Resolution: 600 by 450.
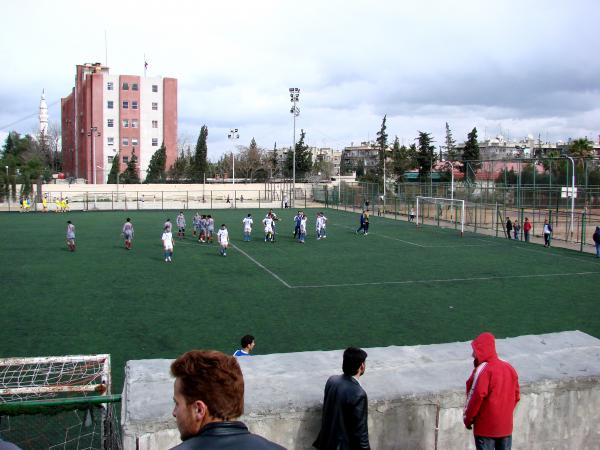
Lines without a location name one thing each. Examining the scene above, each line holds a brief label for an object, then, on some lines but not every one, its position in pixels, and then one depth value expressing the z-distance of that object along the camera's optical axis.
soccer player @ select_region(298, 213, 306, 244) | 31.55
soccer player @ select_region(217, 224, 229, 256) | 26.42
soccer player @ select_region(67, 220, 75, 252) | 27.67
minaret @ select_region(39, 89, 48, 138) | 134.50
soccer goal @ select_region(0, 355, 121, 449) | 3.95
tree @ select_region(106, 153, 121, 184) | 82.81
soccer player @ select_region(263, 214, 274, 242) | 32.16
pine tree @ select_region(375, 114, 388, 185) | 81.38
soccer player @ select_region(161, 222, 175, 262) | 24.48
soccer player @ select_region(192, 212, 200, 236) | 33.17
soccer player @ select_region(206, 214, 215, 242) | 31.31
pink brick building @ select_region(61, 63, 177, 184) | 85.62
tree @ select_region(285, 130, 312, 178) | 95.94
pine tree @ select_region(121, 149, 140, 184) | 81.81
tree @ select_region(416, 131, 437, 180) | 80.94
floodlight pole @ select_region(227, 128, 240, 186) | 77.27
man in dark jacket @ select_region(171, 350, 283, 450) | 2.44
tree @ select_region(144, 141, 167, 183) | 84.50
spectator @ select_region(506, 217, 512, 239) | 33.78
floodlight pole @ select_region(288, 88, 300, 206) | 61.53
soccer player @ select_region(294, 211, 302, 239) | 31.79
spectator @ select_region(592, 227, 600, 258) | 26.58
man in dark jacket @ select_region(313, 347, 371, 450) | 4.23
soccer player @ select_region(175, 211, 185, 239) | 33.61
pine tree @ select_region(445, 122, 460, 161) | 85.38
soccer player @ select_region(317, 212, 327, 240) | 33.66
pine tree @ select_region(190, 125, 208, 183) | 90.88
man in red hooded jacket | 4.47
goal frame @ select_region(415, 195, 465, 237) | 35.51
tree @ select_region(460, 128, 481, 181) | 80.81
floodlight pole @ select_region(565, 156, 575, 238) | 30.80
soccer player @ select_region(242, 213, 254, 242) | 32.08
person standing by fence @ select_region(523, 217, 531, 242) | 32.34
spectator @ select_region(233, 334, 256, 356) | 8.88
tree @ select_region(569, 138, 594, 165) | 58.92
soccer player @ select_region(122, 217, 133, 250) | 28.39
